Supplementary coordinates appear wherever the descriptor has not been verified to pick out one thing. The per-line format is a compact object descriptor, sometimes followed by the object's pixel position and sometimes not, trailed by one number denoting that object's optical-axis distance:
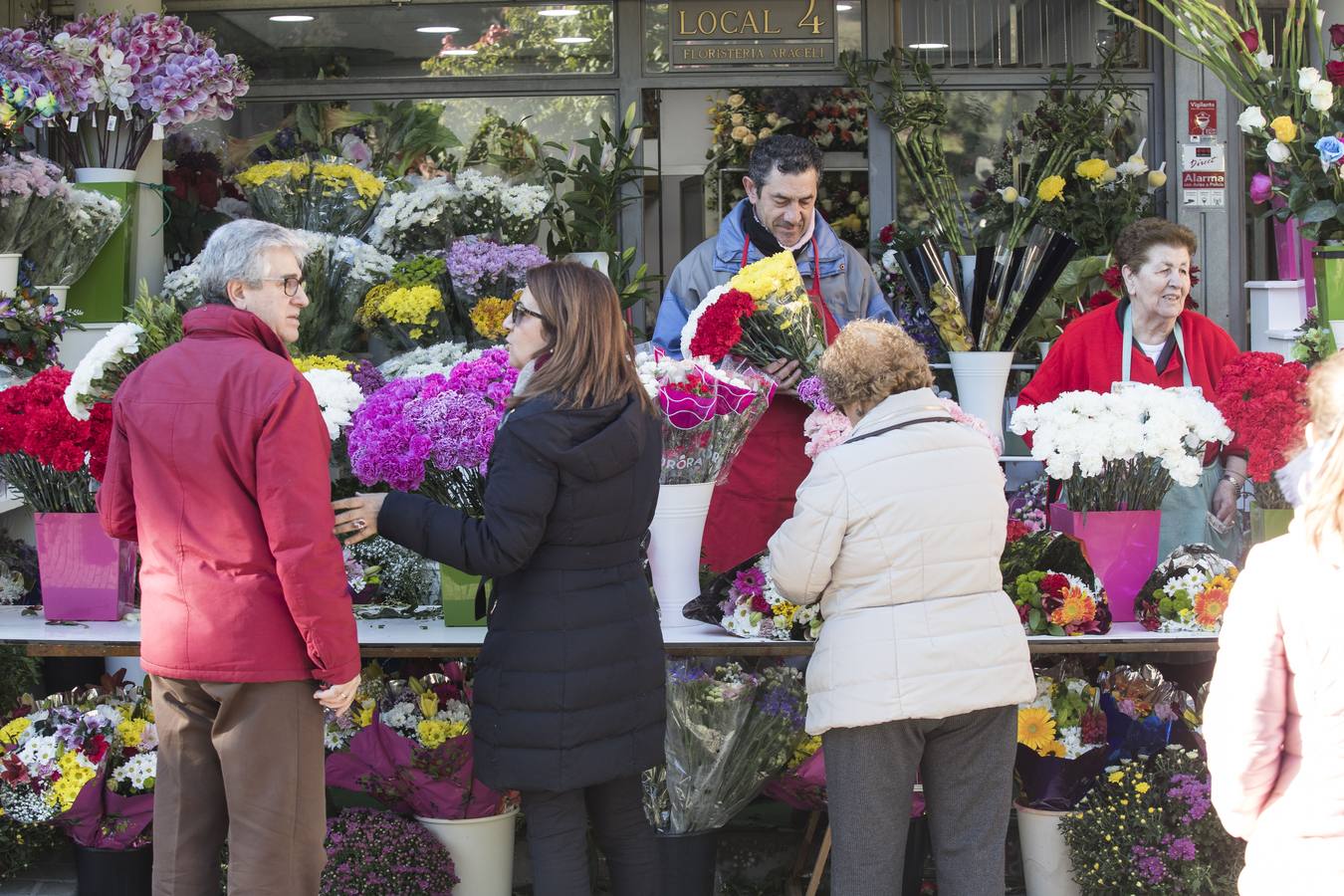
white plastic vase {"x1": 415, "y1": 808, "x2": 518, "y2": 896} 3.71
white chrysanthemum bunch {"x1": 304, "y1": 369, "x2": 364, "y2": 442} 3.52
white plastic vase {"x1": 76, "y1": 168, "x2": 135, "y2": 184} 4.85
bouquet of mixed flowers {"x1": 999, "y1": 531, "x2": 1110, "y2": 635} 3.55
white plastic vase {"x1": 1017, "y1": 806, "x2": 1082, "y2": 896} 3.72
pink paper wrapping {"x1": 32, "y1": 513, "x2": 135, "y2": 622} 3.70
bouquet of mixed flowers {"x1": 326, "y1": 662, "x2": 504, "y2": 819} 3.68
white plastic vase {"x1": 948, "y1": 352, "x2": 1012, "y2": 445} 5.21
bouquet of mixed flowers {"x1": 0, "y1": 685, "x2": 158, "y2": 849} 3.71
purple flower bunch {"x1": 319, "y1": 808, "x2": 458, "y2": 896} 3.54
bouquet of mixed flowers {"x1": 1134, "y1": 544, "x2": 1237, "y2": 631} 3.60
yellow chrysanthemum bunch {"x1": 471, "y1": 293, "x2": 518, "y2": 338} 4.96
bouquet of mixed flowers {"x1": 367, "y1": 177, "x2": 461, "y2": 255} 5.14
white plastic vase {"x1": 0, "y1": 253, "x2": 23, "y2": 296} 4.37
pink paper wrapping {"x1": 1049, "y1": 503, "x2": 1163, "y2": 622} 3.71
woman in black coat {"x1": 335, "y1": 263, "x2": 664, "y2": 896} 2.96
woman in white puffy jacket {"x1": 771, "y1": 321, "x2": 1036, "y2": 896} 2.95
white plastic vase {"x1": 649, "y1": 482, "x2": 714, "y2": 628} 3.59
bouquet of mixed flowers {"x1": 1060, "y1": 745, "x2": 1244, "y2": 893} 3.50
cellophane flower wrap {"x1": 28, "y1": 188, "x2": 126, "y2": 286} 4.60
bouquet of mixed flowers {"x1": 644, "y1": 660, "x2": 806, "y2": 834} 3.68
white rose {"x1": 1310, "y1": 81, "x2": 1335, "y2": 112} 4.26
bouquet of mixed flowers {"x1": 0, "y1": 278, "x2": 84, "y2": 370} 4.25
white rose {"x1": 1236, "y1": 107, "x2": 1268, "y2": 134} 4.34
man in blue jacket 4.30
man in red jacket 2.79
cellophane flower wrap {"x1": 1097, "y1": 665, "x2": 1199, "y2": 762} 3.74
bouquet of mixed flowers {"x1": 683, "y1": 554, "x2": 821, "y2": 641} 3.51
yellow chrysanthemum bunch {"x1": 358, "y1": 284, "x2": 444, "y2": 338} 4.92
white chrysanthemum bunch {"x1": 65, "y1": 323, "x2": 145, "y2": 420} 3.53
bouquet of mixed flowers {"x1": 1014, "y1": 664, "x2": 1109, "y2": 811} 3.71
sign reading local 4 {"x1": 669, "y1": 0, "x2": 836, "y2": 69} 6.15
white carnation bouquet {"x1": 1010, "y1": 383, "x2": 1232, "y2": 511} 3.62
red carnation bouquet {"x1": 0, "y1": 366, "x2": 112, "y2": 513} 3.55
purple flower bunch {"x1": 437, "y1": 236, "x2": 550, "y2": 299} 4.94
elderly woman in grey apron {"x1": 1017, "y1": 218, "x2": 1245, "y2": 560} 4.31
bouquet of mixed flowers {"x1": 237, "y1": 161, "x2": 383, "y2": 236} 5.22
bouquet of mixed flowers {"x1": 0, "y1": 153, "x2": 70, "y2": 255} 4.30
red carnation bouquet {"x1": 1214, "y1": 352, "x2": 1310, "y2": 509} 3.64
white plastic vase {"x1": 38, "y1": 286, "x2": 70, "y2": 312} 4.64
